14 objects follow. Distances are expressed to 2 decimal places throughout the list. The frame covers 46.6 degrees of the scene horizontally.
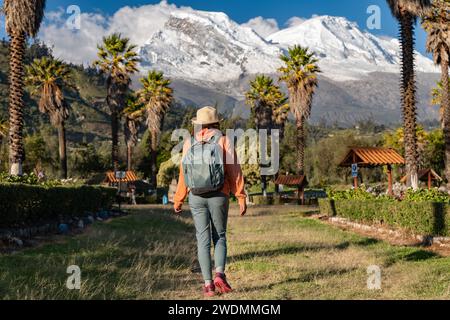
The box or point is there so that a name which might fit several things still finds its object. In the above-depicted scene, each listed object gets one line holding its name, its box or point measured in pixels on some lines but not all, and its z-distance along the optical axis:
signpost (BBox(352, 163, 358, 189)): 28.86
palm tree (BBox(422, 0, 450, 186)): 33.71
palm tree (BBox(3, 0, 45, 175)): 21.27
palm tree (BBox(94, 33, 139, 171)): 46.41
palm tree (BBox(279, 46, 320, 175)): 47.56
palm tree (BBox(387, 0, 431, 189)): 23.11
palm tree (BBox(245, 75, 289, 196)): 56.84
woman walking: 6.41
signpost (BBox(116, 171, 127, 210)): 32.88
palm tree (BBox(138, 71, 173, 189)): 53.59
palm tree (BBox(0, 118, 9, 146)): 54.78
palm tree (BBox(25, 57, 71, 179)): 43.69
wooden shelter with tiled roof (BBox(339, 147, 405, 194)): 33.06
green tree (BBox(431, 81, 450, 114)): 47.64
